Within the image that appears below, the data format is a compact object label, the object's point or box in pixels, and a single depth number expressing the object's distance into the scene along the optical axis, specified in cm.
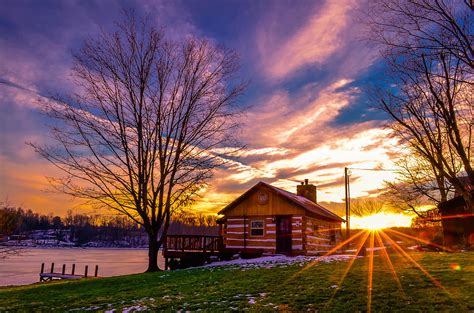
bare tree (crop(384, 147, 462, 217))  2514
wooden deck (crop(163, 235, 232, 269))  2589
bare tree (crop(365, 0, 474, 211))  873
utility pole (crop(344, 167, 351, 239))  3857
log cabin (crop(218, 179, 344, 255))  2636
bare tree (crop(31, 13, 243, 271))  2228
